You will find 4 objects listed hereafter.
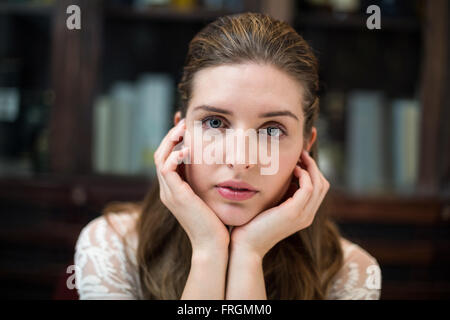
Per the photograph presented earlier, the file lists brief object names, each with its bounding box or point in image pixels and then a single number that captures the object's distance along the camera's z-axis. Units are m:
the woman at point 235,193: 0.82
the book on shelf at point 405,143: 1.88
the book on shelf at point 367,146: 1.94
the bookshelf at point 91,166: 1.79
